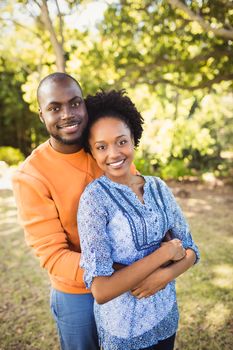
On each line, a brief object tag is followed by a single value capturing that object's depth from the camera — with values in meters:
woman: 1.64
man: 1.85
